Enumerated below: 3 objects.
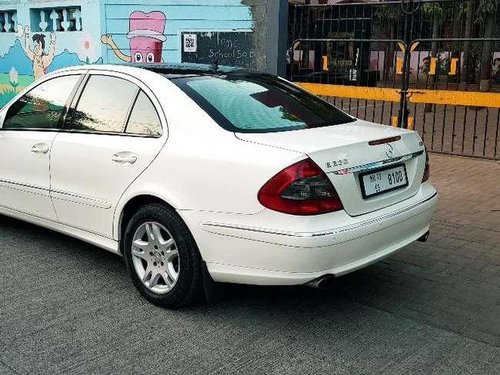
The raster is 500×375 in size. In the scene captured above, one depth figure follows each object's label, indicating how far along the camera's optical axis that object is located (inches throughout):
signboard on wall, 401.7
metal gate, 339.9
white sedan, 134.5
